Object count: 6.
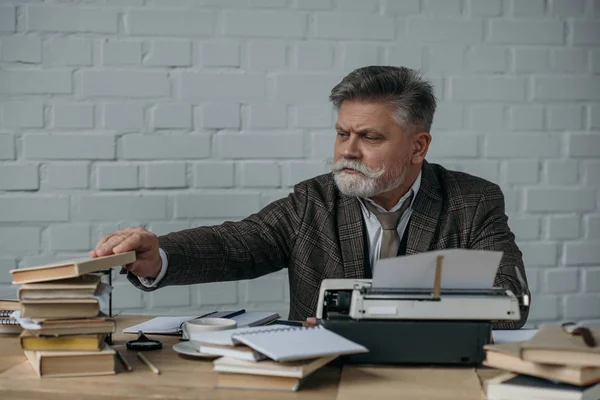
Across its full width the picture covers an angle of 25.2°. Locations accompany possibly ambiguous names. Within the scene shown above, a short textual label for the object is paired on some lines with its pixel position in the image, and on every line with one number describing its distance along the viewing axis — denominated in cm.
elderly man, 299
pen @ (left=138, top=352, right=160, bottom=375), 228
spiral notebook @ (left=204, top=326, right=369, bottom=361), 218
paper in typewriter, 228
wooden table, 217
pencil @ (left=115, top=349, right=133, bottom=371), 230
